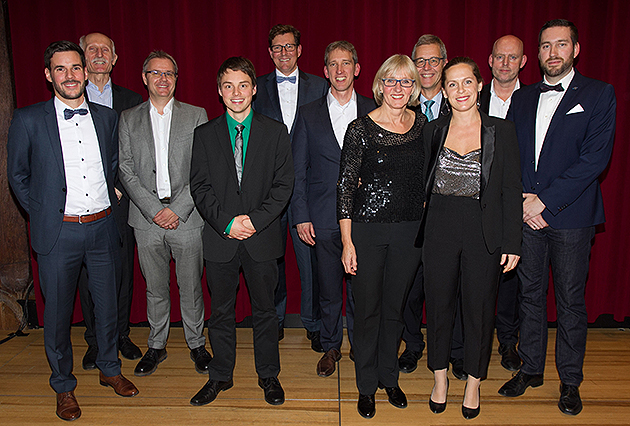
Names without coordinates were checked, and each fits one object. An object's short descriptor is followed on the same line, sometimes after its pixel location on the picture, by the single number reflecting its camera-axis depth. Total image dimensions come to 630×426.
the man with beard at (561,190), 2.78
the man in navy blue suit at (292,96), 3.49
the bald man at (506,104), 3.30
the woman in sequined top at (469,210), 2.49
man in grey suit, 3.17
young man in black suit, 2.75
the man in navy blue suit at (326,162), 3.10
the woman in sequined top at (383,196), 2.53
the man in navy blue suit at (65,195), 2.73
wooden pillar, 4.09
